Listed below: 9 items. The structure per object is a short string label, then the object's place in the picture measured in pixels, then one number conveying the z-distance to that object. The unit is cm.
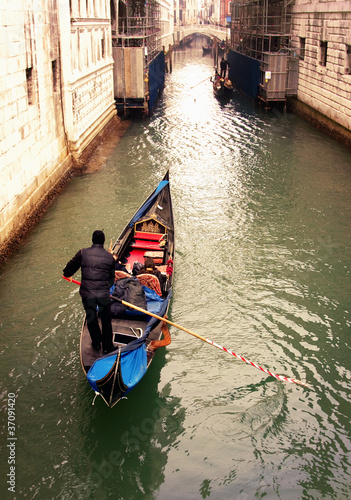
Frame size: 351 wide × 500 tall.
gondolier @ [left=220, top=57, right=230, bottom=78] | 3153
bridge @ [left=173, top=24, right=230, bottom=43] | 5590
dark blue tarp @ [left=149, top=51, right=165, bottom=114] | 2391
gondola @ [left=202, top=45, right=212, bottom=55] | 6206
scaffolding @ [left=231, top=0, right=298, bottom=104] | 2489
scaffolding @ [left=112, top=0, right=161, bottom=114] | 2273
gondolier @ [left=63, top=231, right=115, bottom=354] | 621
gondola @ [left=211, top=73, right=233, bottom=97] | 2861
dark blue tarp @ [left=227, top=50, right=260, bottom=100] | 2705
